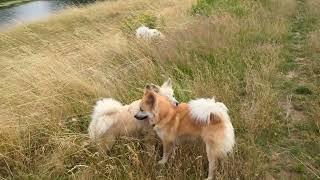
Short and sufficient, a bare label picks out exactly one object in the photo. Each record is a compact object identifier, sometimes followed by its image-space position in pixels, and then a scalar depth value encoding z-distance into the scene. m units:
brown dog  3.59
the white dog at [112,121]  4.14
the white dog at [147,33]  8.40
